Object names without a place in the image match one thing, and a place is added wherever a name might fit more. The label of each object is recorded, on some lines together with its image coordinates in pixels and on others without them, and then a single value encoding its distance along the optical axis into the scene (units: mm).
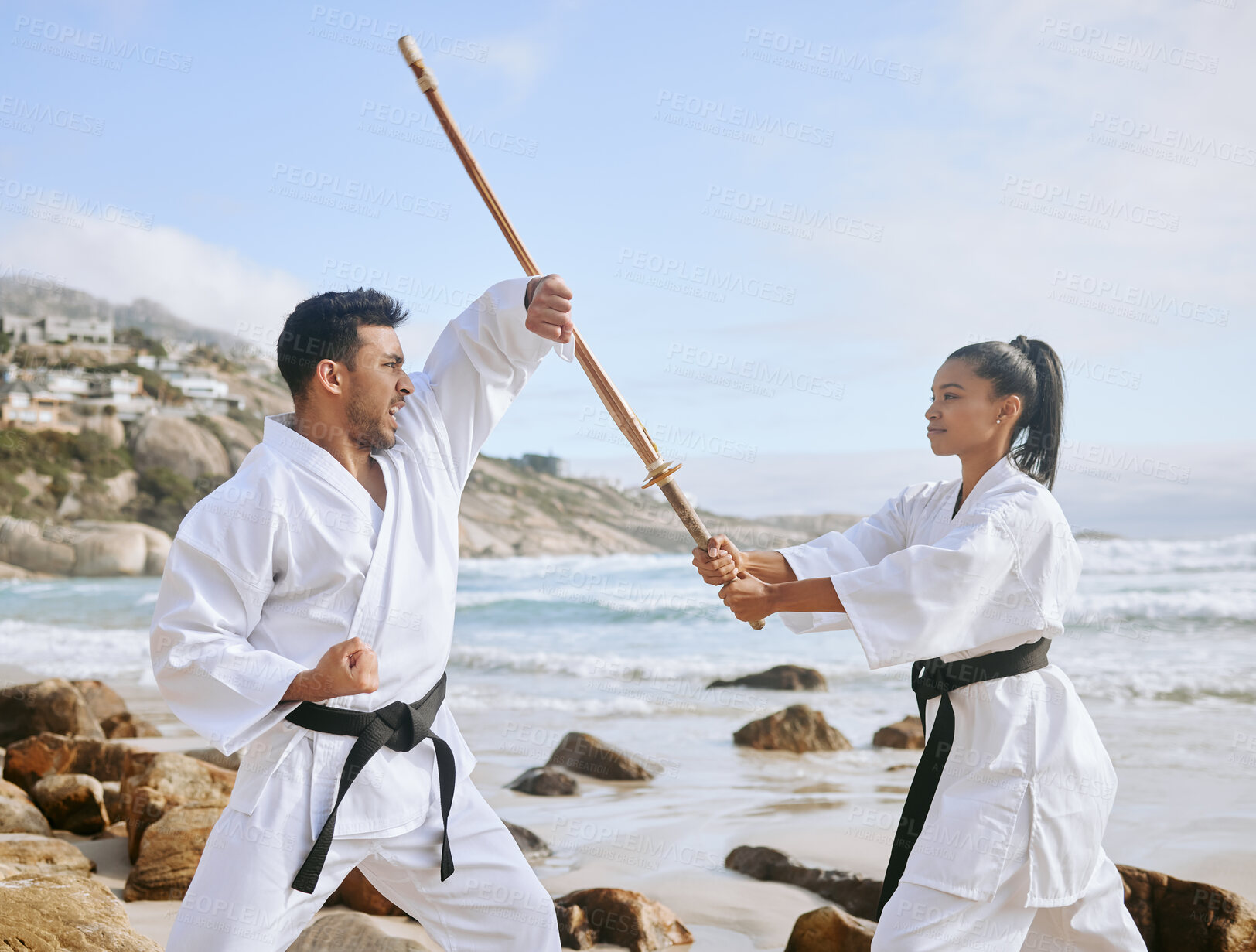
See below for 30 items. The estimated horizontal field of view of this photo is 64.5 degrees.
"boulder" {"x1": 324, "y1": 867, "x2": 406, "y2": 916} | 3447
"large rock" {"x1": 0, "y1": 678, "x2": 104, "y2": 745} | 6145
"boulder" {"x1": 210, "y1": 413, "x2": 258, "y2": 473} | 33562
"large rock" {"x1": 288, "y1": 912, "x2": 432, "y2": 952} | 2812
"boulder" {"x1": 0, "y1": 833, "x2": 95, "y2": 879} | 3326
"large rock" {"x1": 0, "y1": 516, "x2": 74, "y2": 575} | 26828
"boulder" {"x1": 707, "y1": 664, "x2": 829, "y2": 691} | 9930
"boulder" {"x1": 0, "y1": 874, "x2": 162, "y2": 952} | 2322
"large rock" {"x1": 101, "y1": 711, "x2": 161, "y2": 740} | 6910
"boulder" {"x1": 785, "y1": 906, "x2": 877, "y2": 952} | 2932
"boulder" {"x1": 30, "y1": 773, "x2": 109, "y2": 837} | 4293
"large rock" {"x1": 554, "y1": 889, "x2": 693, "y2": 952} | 3160
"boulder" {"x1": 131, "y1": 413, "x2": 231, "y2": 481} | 32500
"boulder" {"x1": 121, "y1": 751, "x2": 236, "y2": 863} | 3764
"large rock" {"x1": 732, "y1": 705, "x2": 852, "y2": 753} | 6729
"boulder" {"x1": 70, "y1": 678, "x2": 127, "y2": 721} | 7348
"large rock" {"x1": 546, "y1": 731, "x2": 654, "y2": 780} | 5891
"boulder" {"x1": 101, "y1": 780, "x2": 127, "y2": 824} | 4387
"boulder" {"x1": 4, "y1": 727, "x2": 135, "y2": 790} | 5051
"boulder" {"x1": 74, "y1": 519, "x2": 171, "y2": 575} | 26562
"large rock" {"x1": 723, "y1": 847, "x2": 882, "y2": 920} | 3607
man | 1913
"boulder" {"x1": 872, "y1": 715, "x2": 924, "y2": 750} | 6906
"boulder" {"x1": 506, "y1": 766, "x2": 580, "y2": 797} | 5387
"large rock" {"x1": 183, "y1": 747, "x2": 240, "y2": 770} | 5723
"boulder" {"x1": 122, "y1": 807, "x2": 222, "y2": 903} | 3457
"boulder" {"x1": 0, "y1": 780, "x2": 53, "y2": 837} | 3920
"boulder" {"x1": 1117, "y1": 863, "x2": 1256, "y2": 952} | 2867
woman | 2176
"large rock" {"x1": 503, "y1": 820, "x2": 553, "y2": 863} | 4250
